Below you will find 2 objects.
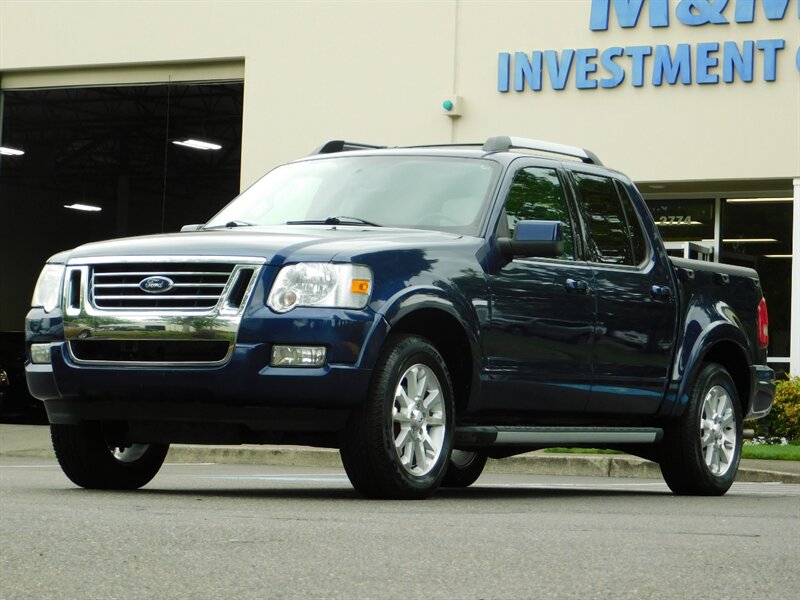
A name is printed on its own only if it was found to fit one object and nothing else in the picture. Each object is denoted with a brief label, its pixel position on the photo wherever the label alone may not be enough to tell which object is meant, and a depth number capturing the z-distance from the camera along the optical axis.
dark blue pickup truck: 12.06
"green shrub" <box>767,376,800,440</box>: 28.92
